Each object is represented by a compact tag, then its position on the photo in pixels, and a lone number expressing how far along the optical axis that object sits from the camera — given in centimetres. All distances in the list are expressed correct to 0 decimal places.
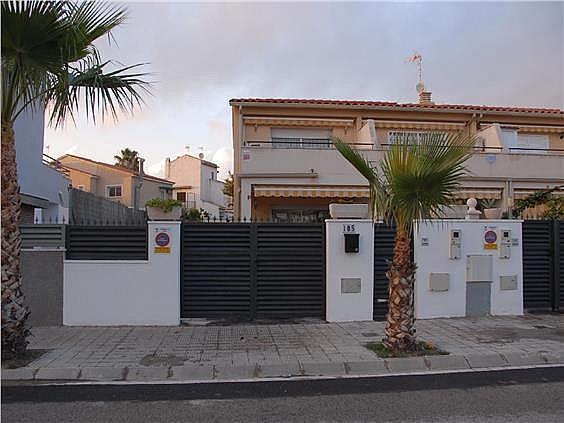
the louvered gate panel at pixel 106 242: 985
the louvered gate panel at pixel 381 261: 1047
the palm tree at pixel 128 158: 6006
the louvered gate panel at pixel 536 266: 1129
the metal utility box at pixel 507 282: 1095
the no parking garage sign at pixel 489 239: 1093
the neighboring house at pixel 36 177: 1593
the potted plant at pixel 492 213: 1121
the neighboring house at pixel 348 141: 1888
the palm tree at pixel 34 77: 670
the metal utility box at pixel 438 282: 1056
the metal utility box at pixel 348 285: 1030
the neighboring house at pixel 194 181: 5372
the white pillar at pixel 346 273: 1027
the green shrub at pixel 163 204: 999
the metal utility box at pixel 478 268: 1080
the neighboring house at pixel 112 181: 4438
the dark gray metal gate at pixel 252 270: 1021
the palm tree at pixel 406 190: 718
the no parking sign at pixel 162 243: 992
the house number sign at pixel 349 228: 1039
